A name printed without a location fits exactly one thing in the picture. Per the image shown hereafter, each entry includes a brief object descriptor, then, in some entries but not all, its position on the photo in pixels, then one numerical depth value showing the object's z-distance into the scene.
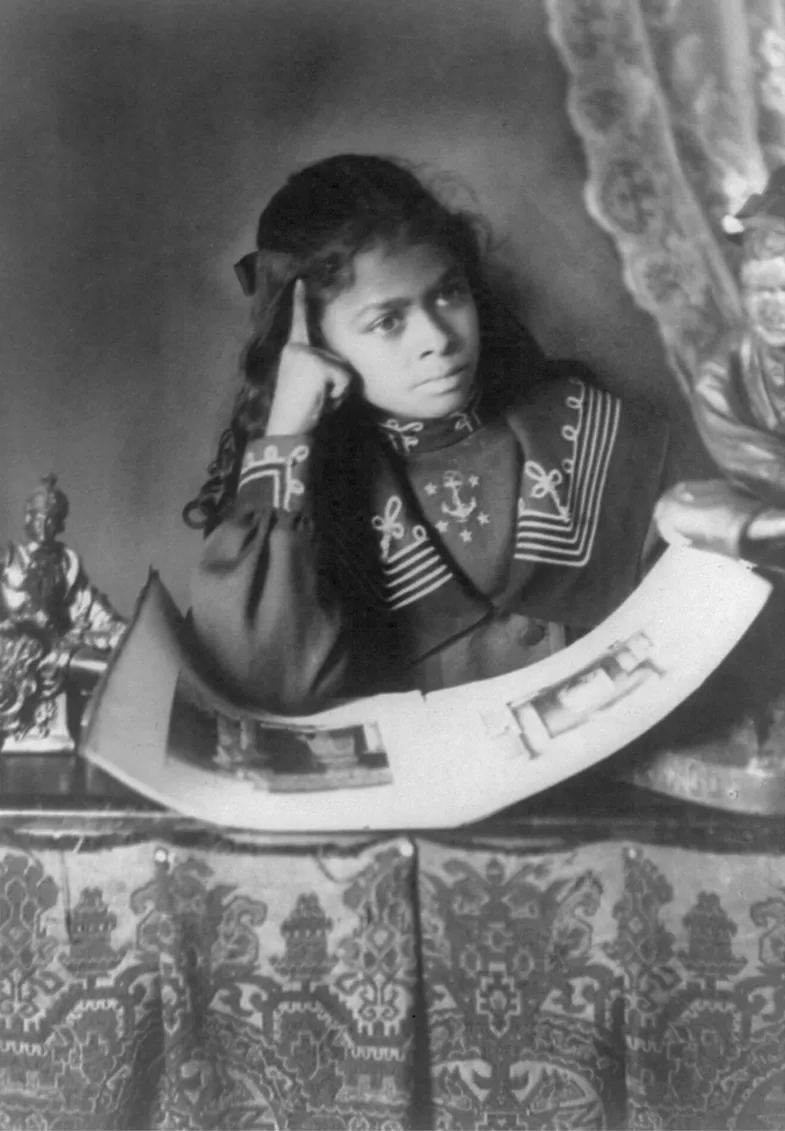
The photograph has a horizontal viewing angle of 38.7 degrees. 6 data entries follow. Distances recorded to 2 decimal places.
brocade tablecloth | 2.29
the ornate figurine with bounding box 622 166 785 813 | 2.35
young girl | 2.43
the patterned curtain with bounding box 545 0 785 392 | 2.41
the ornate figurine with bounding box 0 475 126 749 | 2.50
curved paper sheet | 2.35
